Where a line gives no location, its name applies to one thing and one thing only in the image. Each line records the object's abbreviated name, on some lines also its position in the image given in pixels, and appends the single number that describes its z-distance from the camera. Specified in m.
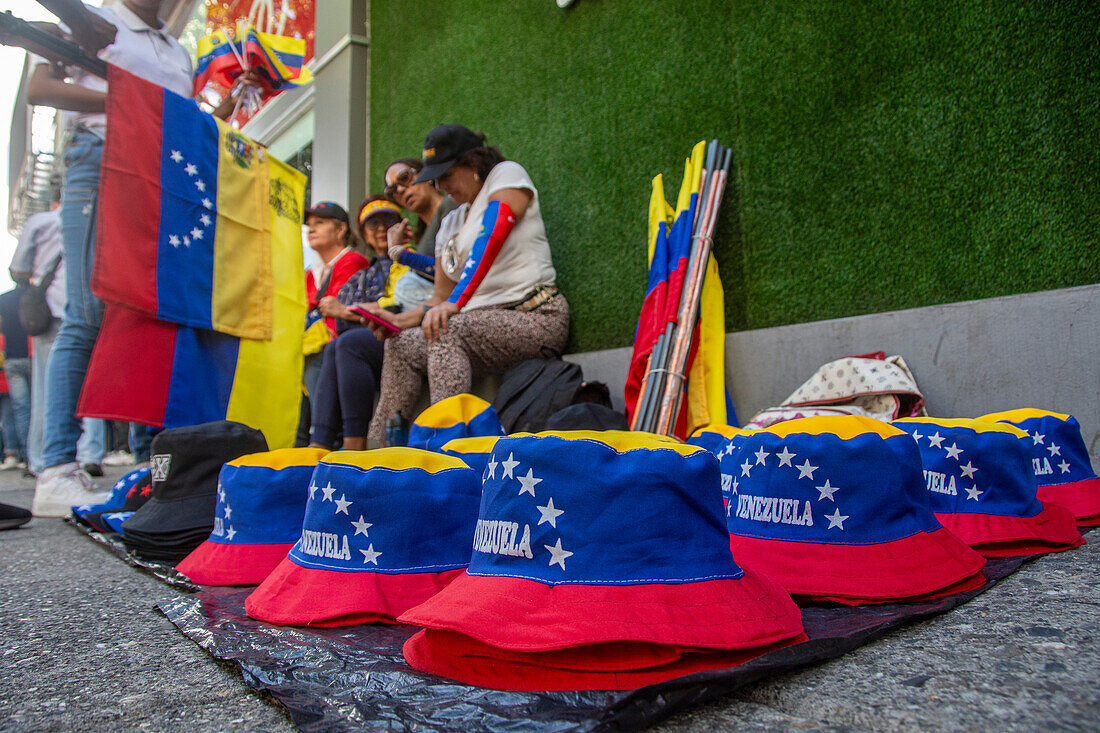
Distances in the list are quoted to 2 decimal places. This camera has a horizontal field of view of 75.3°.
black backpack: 2.25
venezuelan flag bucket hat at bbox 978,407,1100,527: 1.36
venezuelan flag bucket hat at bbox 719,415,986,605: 0.88
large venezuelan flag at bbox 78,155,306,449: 2.14
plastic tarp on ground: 0.56
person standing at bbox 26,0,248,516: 2.15
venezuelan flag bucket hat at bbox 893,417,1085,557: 1.11
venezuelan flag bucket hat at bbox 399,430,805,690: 0.62
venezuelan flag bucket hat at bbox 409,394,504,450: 1.84
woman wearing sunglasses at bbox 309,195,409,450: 2.67
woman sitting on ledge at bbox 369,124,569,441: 2.46
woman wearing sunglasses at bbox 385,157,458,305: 2.96
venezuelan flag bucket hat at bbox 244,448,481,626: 0.88
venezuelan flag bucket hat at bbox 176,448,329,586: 1.15
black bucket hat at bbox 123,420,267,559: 1.41
